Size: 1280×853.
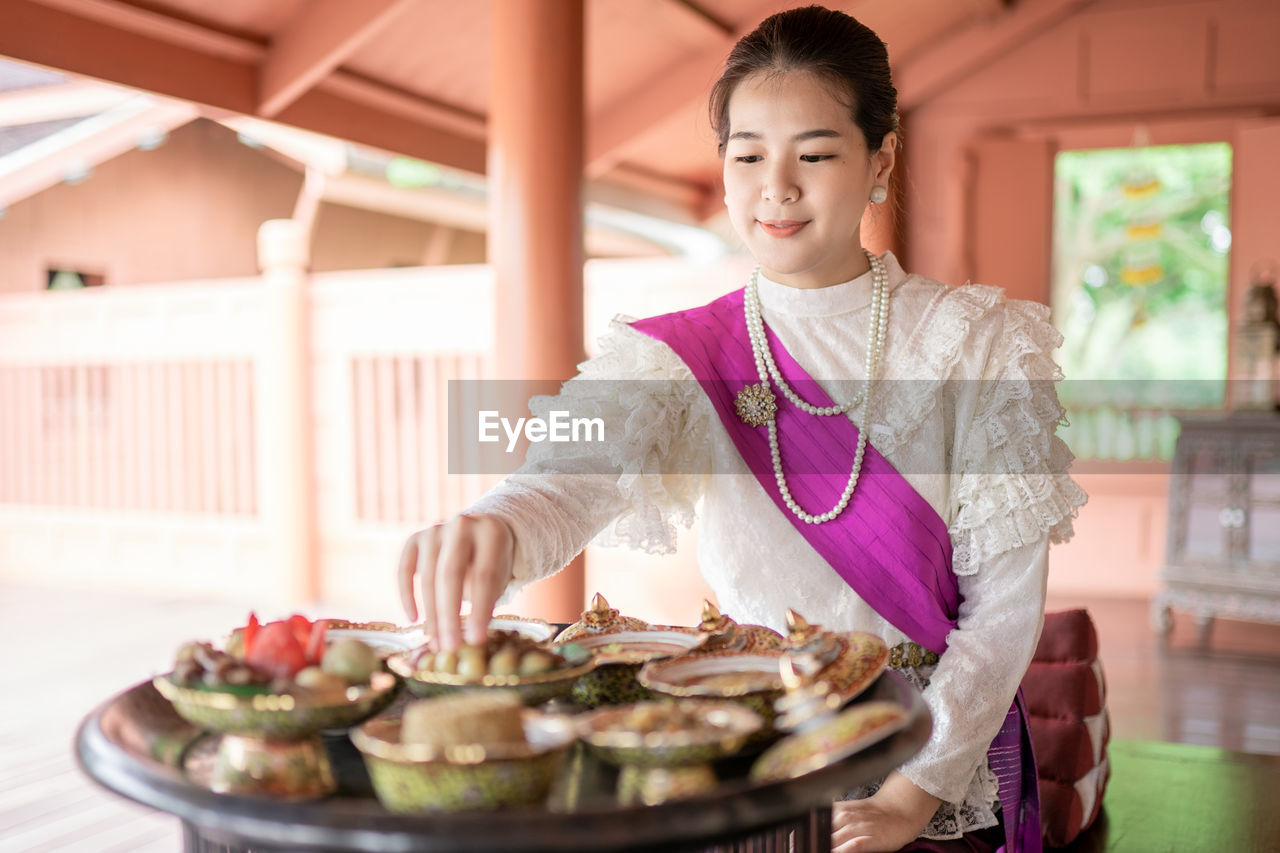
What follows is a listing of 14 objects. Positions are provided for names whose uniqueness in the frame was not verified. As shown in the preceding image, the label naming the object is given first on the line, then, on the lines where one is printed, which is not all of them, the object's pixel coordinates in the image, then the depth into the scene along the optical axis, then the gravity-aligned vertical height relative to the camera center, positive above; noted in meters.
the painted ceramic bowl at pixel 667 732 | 0.68 -0.23
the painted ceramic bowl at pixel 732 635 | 0.96 -0.23
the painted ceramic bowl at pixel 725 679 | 0.81 -0.23
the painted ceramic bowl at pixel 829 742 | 0.67 -0.23
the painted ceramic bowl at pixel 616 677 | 0.91 -0.25
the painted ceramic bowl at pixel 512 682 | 0.81 -0.23
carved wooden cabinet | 4.16 -0.54
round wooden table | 0.59 -0.25
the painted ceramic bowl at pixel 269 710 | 0.73 -0.22
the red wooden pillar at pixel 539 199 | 2.91 +0.50
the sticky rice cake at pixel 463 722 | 0.67 -0.21
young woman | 1.19 -0.07
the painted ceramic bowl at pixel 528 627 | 1.03 -0.24
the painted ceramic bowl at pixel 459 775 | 0.63 -0.23
